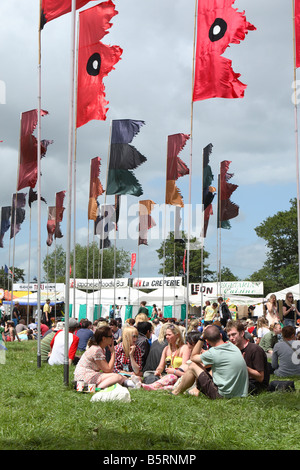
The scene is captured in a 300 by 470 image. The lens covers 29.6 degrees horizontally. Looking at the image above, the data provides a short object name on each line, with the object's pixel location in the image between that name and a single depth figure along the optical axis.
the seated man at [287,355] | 12.04
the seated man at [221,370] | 8.57
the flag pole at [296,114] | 15.33
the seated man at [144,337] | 11.77
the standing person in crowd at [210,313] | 24.42
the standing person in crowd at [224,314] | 21.69
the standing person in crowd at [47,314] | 29.17
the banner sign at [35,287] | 58.29
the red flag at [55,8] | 13.11
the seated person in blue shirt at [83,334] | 15.69
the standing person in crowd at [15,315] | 33.18
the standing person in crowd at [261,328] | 17.33
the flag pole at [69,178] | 10.30
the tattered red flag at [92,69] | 13.41
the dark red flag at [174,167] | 20.40
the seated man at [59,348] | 13.59
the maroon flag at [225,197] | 25.55
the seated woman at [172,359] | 10.43
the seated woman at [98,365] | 9.33
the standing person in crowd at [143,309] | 22.61
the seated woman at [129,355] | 11.30
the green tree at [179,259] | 95.81
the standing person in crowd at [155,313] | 28.56
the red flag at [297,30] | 15.11
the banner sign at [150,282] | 55.43
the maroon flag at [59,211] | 31.84
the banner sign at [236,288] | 53.44
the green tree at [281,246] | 81.81
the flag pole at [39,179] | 14.21
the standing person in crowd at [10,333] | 25.11
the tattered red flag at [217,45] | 14.15
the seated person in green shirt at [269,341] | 15.36
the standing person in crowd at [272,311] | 17.98
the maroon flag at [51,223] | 36.38
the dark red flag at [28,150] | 16.70
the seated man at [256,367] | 9.39
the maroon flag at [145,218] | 33.32
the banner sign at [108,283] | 60.12
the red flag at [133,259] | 45.59
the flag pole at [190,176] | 15.90
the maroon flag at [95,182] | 25.06
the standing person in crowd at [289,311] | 16.91
